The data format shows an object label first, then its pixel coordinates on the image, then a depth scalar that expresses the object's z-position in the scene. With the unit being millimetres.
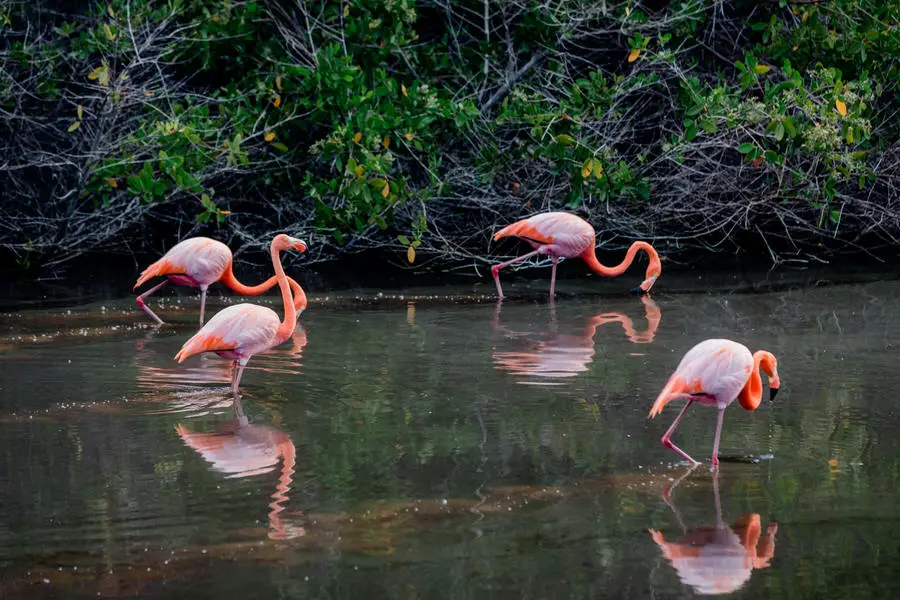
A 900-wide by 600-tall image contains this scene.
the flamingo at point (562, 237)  22422
